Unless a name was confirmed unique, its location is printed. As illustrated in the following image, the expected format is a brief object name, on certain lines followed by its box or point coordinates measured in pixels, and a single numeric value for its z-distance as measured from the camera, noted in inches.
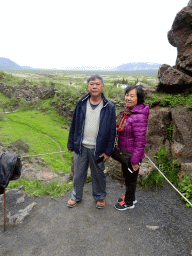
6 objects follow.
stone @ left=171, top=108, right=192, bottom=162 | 180.4
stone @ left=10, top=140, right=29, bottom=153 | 580.7
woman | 118.3
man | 124.8
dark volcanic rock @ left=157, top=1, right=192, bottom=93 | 218.2
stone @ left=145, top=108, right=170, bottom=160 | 197.0
